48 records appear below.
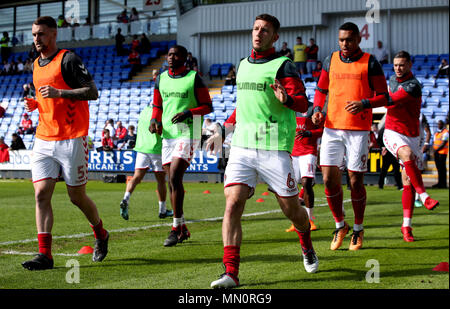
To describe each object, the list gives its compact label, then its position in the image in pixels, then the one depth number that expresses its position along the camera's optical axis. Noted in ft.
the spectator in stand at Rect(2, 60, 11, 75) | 117.19
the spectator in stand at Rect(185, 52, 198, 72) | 89.67
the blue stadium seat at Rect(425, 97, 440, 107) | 71.32
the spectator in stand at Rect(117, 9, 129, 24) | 114.39
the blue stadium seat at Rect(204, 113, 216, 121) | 79.86
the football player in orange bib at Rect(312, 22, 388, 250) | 22.49
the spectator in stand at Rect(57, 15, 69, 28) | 121.29
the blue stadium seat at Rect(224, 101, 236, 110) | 81.20
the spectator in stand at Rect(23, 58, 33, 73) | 113.02
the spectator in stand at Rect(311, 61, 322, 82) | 80.02
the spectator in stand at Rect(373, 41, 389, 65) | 85.20
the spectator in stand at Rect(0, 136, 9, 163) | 78.79
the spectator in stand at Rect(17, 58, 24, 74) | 114.52
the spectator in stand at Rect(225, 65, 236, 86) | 86.26
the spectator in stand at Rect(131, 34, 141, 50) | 106.83
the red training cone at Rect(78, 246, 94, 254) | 21.80
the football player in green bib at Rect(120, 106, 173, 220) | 33.81
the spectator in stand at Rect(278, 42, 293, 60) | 78.75
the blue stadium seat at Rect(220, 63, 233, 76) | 97.04
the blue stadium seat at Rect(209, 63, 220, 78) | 97.25
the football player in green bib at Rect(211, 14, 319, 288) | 16.78
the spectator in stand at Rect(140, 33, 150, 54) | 107.96
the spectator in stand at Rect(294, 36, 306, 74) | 85.56
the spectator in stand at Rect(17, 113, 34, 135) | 91.22
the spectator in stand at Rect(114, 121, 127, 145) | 76.18
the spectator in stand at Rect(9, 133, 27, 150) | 78.12
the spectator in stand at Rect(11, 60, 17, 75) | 116.67
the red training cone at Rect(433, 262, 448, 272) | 18.35
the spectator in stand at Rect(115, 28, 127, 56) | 108.47
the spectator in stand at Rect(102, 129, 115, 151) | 73.07
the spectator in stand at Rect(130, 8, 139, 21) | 113.80
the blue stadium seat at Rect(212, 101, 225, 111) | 81.97
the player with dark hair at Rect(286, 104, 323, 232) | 28.35
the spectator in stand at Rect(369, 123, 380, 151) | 59.04
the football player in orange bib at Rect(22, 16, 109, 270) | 19.07
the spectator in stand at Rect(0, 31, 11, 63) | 125.29
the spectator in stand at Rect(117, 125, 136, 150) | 73.05
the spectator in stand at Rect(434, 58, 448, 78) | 73.14
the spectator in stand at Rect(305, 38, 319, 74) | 84.17
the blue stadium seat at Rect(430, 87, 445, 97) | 72.90
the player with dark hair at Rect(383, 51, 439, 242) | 24.47
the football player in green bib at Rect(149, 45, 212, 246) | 24.90
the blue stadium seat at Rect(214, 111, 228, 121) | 79.62
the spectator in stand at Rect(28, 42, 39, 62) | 112.23
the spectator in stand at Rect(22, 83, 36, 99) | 98.78
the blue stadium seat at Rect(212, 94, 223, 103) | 83.77
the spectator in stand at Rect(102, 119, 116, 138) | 76.75
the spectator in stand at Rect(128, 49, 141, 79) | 104.27
